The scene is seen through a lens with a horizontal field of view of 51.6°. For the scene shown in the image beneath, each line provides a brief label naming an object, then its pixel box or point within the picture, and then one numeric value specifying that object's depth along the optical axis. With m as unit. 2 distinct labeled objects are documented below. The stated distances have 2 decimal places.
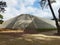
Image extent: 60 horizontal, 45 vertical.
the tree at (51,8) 10.04
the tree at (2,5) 9.97
